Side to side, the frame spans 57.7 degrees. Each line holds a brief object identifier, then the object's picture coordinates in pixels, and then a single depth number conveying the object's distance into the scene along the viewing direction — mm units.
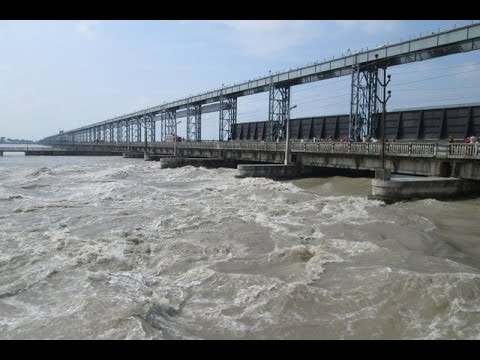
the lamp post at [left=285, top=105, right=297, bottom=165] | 43469
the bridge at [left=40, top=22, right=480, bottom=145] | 41219
